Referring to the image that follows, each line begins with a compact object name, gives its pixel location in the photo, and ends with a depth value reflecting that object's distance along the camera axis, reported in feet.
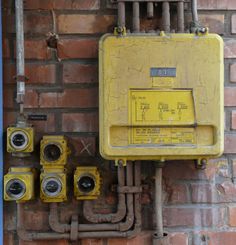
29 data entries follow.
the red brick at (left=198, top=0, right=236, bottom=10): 4.22
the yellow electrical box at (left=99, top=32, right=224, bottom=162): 3.75
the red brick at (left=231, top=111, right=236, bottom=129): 4.22
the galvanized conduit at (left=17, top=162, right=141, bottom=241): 4.06
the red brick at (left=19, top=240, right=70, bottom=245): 4.14
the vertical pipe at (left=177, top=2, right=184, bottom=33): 4.00
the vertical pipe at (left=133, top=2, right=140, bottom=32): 3.99
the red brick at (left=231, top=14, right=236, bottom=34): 4.23
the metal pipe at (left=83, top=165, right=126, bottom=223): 4.07
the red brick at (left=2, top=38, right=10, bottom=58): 4.19
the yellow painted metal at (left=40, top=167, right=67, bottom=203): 3.92
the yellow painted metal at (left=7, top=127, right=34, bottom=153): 3.89
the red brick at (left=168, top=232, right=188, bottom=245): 4.19
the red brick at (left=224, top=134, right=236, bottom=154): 4.21
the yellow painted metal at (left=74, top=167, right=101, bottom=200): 3.99
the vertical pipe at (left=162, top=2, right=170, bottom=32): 4.00
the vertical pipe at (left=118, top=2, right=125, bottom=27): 4.00
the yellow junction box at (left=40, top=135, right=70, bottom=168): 3.95
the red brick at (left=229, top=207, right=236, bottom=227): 4.20
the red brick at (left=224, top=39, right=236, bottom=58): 4.21
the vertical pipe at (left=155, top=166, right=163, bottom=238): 4.03
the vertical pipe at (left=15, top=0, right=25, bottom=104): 3.95
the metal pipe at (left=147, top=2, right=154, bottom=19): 4.04
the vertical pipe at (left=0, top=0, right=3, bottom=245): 4.07
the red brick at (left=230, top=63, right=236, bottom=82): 4.21
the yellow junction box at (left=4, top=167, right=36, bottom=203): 3.87
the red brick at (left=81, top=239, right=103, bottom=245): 4.15
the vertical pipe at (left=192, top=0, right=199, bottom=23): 4.02
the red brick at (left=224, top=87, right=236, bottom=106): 4.21
